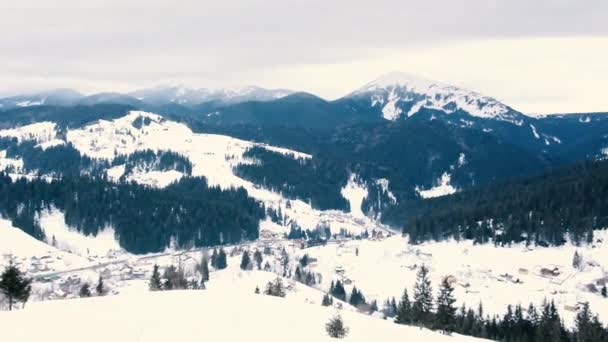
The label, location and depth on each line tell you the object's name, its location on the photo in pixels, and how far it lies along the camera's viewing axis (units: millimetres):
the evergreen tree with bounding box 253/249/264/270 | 160412
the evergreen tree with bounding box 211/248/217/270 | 162000
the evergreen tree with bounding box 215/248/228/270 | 158875
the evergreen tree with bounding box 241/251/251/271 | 156338
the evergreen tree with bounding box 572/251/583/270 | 134500
